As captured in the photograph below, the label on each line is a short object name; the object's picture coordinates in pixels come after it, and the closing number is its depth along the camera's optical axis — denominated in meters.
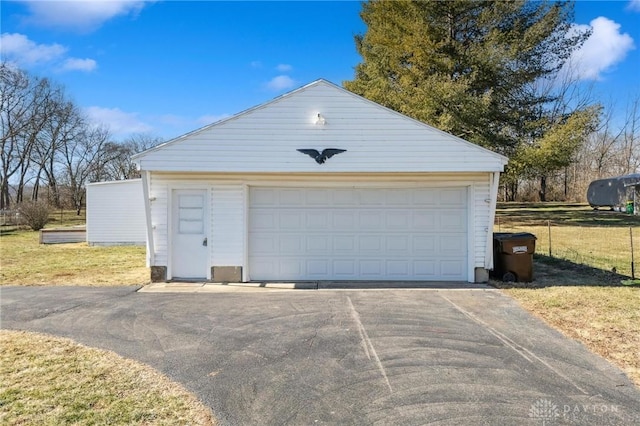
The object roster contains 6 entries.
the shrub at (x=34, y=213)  22.48
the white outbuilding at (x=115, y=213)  16.23
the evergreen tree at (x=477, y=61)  18.25
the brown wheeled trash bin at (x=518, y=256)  8.80
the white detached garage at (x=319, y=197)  8.55
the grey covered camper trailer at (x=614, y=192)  25.77
